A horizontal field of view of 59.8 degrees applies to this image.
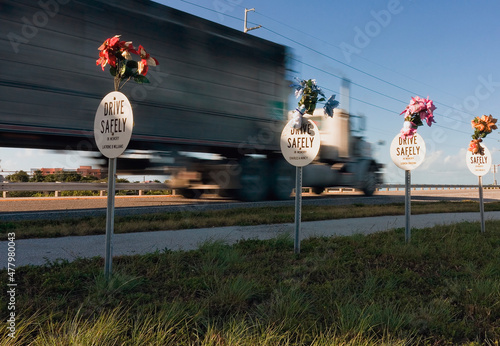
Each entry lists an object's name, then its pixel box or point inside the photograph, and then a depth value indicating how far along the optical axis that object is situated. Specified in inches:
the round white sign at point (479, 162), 387.5
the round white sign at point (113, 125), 164.7
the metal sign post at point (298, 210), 247.4
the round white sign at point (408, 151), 302.0
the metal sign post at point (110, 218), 171.8
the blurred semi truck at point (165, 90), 346.9
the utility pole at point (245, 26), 1096.2
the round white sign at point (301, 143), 248.7
